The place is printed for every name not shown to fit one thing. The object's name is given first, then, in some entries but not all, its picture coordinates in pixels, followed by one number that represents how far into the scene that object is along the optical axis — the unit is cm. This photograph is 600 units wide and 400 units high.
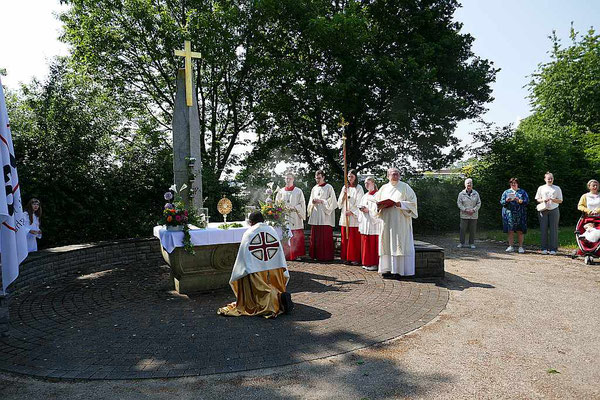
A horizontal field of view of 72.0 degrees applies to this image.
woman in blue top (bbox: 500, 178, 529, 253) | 1225
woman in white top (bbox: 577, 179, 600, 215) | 1023
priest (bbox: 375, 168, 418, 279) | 835
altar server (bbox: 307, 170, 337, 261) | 1070
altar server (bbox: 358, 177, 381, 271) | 942
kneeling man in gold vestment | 620
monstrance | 821
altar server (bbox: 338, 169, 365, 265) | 1017
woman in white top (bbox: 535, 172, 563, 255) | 1145
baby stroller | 988
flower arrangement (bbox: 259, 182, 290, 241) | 863
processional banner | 479
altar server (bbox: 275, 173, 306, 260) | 1091
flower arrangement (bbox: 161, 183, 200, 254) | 727
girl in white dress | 905
